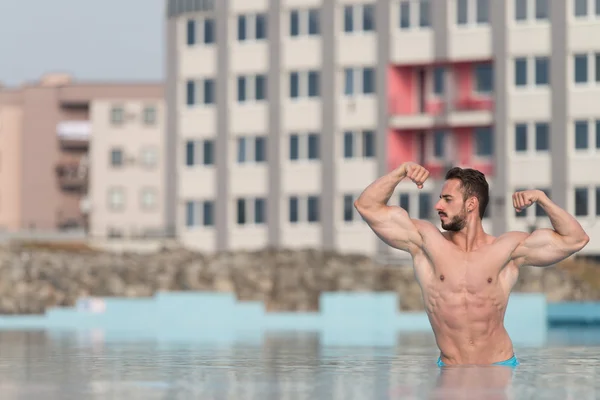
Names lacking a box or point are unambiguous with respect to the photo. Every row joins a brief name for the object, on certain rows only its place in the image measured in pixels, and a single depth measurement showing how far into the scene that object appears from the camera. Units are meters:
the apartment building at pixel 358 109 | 65.06
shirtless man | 11.89
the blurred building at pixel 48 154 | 107.56
